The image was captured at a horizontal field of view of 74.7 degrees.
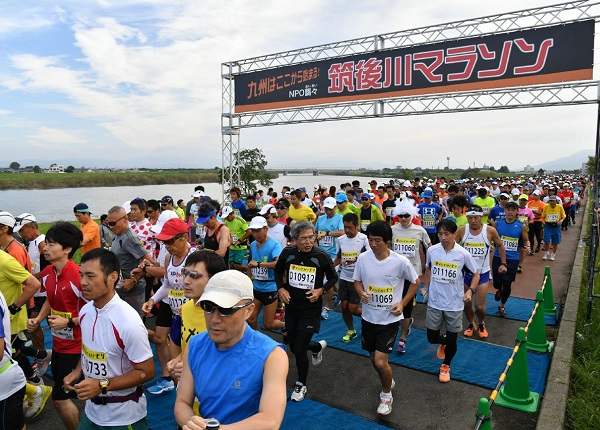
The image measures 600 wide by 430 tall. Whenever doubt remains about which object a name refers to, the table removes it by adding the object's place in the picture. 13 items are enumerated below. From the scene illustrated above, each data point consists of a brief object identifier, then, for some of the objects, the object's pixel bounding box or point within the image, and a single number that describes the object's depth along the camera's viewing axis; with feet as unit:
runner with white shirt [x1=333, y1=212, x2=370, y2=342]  18.29
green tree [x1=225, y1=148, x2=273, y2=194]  60.49
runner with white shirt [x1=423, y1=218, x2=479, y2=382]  15.07
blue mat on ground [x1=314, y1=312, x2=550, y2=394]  15.30
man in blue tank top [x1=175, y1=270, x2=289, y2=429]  5.75
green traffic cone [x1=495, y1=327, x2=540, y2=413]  13.21
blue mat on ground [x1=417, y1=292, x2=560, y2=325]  20.99
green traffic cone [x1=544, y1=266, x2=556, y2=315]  20.85
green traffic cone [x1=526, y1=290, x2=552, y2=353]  17.03
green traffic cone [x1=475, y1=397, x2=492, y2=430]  8.20
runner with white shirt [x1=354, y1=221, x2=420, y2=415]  12.97
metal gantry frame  29.19
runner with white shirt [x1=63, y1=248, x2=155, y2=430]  7.90
